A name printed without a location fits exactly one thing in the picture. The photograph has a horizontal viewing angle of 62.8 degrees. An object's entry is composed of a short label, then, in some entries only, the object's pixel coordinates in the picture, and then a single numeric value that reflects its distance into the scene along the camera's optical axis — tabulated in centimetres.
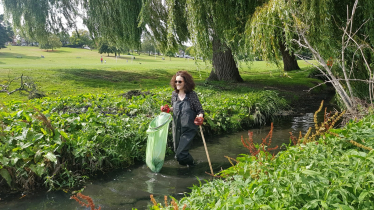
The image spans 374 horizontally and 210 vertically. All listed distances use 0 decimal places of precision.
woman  560
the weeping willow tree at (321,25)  791
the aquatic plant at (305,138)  390
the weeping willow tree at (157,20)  1027
